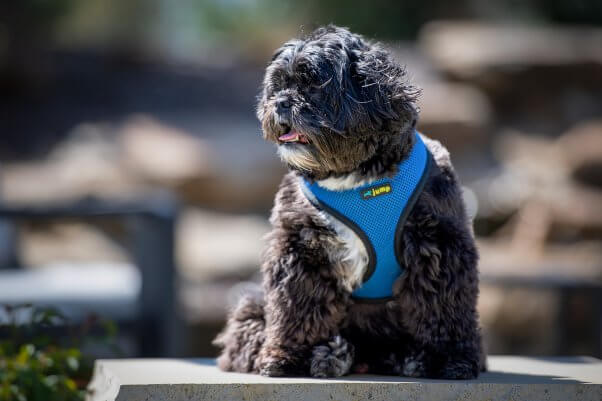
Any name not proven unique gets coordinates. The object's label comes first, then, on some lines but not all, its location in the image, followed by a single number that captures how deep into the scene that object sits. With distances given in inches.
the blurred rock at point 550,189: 469.7
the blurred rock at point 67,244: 477.1
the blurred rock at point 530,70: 597.0
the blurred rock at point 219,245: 482.3
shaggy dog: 127.5
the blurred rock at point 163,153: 541.6
